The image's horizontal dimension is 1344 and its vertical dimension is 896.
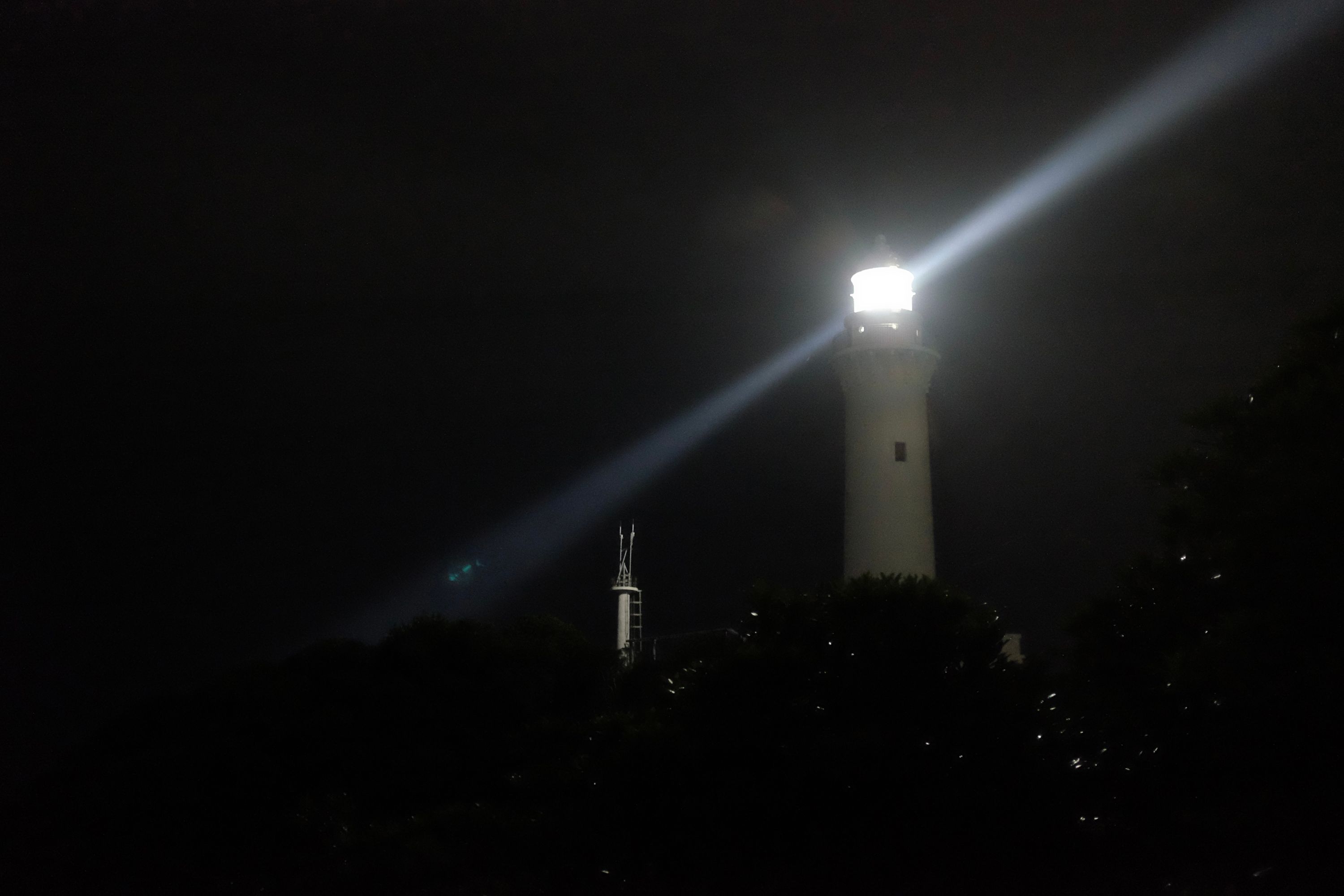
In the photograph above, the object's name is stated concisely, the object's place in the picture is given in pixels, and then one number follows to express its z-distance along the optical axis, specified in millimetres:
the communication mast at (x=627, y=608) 33781
